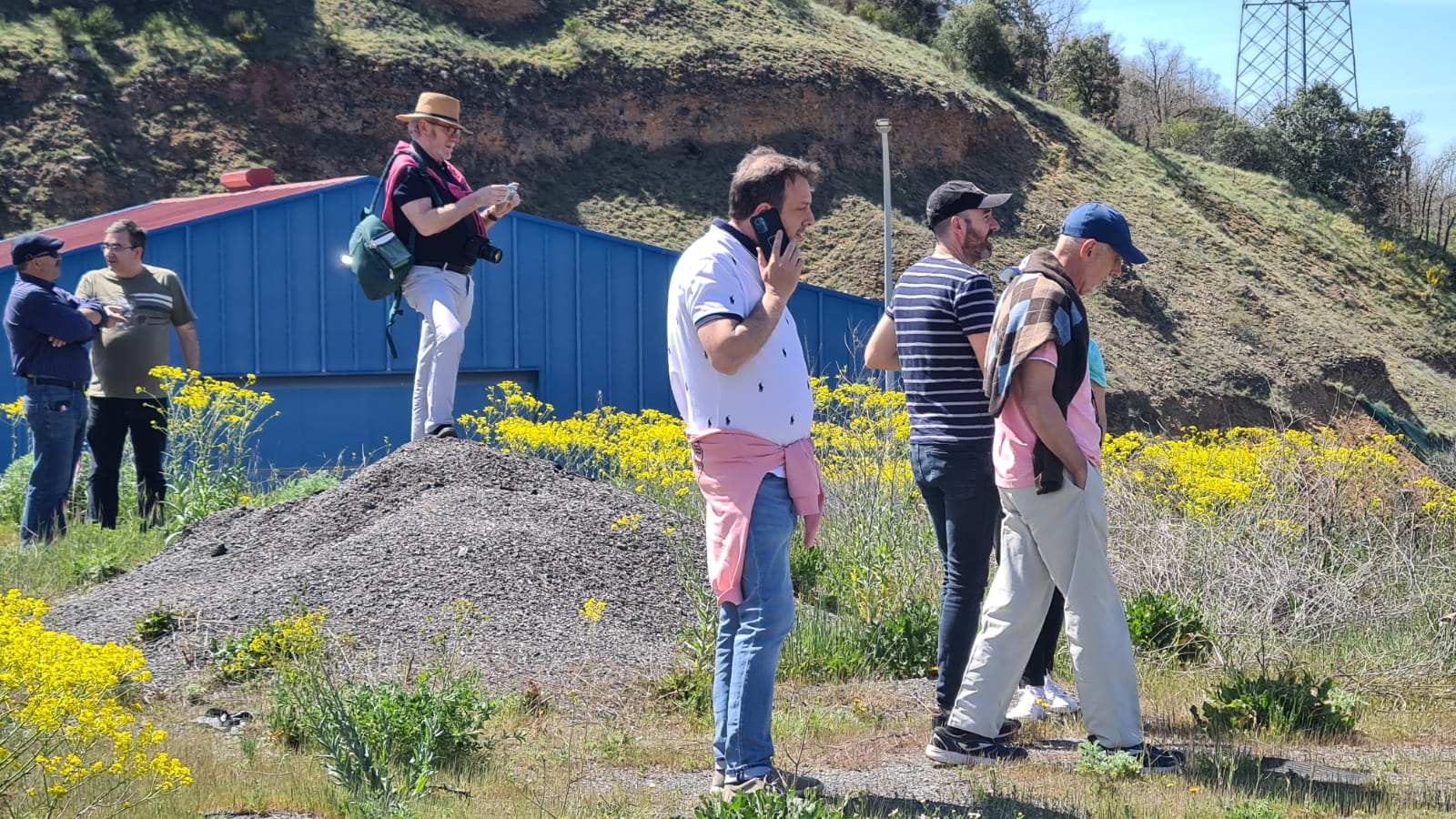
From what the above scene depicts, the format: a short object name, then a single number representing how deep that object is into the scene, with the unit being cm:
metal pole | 2272
